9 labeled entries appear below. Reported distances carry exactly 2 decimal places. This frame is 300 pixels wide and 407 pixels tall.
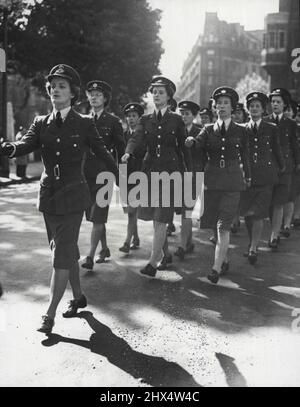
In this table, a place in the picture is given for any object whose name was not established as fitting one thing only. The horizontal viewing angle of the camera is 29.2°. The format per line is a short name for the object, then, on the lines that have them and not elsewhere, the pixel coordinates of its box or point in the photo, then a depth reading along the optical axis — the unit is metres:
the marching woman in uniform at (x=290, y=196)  9.73
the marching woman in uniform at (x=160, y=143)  6.43
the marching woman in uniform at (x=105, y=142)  6.80
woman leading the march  4.69
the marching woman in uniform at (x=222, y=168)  6.32
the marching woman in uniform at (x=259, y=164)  7.47
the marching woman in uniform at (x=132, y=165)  7.89
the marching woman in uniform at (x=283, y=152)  8.52
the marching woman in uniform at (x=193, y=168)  7.66
